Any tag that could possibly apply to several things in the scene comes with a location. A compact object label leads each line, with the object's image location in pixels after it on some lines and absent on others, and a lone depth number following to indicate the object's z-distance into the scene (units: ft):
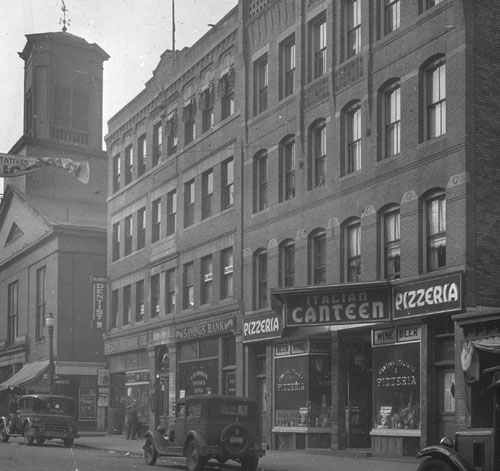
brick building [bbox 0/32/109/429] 172.35
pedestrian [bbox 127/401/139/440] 130.00
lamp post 139.03
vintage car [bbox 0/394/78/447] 116.88
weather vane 204.13
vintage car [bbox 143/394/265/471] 74.90
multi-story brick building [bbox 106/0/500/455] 79.00
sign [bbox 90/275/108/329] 152.87
